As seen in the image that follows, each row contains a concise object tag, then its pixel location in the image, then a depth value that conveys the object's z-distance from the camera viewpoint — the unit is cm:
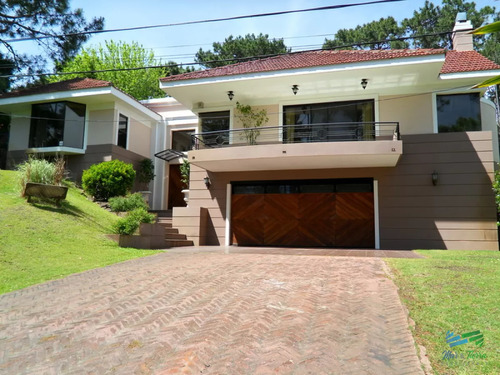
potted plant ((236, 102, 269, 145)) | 1396
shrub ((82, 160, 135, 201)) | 1462
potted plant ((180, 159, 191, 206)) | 1643
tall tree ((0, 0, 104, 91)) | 1755
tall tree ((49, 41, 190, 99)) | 2928
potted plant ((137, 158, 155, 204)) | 1831
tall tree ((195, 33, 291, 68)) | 2847
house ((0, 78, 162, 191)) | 1652
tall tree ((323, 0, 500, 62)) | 2514
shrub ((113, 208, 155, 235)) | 1030
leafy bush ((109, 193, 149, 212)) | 1329
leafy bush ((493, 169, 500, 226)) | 1104
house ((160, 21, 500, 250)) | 1173
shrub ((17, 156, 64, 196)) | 1094
